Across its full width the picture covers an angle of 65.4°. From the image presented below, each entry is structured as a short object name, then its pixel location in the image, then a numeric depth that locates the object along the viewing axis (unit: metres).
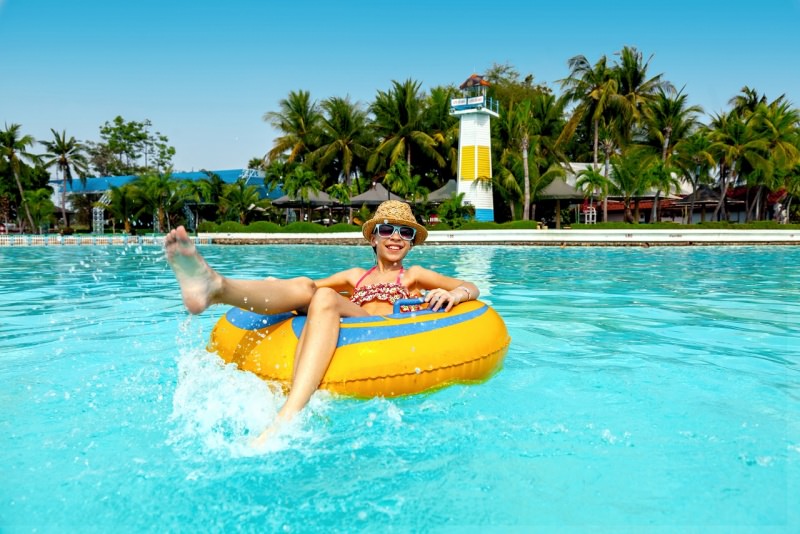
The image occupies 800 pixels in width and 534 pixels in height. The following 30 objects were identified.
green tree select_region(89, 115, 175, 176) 55.38
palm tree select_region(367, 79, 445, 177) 33.56
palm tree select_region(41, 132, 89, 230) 40.16
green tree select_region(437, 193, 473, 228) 29.32
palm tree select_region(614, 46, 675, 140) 31.42
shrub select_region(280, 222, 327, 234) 28.77
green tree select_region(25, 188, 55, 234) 38.24
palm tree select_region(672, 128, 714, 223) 28.72
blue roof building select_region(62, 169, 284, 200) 39.53
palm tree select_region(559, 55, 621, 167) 31.00
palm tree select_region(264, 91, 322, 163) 36.69
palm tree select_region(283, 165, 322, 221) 31.17
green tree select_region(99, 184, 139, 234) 35.12
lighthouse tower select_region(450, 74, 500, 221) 30.81
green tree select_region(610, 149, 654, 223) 29.23
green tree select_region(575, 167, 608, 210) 28.39
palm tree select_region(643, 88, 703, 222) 32.09
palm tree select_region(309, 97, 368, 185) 35.00
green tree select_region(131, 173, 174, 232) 34.97
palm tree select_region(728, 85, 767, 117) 35.19
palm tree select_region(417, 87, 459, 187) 34.38
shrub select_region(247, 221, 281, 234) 29.44
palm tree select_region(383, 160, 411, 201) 30.23
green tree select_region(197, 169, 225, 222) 34.69
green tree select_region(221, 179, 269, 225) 33.94
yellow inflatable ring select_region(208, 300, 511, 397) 3.59
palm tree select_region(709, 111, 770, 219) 28.17
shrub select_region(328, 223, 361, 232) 28.22
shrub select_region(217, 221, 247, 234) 29.89
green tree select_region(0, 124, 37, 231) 37.34
